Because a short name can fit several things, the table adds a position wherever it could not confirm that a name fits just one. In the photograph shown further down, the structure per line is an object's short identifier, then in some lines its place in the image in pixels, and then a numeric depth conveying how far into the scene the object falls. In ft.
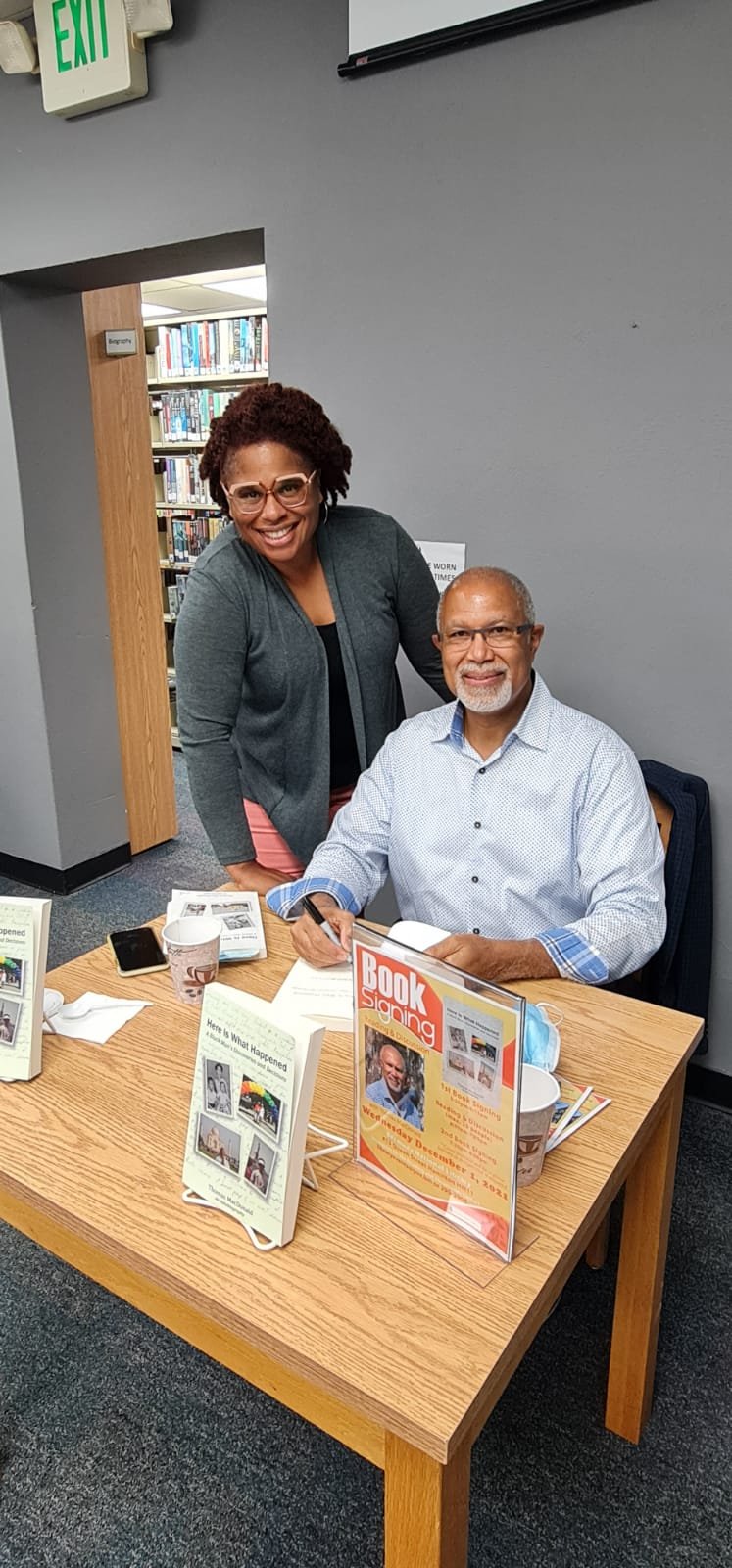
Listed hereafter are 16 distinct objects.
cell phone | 4.98
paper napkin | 4.48
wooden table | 2.80
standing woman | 5.78
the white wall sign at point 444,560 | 8.21
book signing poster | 2.91
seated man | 4.90
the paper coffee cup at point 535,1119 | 3.31
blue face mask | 3.99
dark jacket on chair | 7.11
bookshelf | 16.81
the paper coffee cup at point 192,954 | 4.56
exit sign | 8.74
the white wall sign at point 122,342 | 12.19
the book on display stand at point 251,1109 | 3.05
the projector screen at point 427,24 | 6.70
